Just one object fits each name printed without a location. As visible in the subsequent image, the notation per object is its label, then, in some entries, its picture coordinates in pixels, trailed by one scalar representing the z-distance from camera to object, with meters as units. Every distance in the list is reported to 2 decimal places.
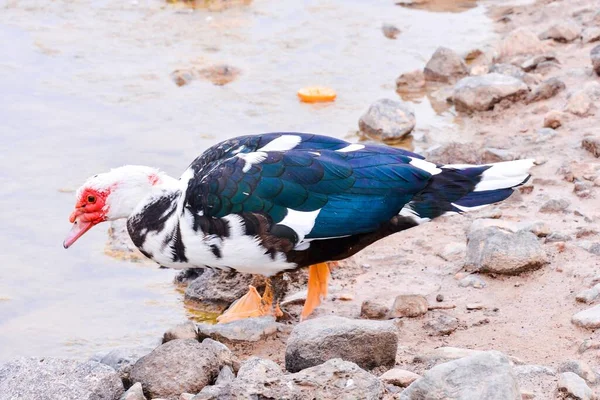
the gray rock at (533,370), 7.48
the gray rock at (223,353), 8.16
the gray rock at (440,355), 7.97
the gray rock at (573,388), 6.97
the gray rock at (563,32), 17.16
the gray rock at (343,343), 7.84
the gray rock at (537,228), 10.49
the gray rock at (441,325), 9.12
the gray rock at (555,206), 11.20
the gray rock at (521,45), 16.97
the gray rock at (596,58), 14.74
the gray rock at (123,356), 8.70
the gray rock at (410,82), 16.64
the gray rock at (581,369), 7.36
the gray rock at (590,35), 16.72
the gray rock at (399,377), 7.51
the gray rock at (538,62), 16.14
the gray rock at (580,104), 13.73
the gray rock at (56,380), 7.53
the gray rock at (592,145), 12.44
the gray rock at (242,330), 9.27
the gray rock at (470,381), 6.63
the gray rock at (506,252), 9.77
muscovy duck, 9.10
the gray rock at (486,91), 15.02
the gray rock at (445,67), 16.72
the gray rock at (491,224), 10.36
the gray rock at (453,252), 10.62
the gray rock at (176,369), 7.79
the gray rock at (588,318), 8.47
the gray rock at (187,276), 11.14
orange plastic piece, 16.03
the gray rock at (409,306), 9.50
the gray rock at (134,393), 7.59
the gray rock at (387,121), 14.44
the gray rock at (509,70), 15.70
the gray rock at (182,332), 9.01
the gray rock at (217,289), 10.64
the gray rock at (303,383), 6.84
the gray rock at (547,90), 14.83
